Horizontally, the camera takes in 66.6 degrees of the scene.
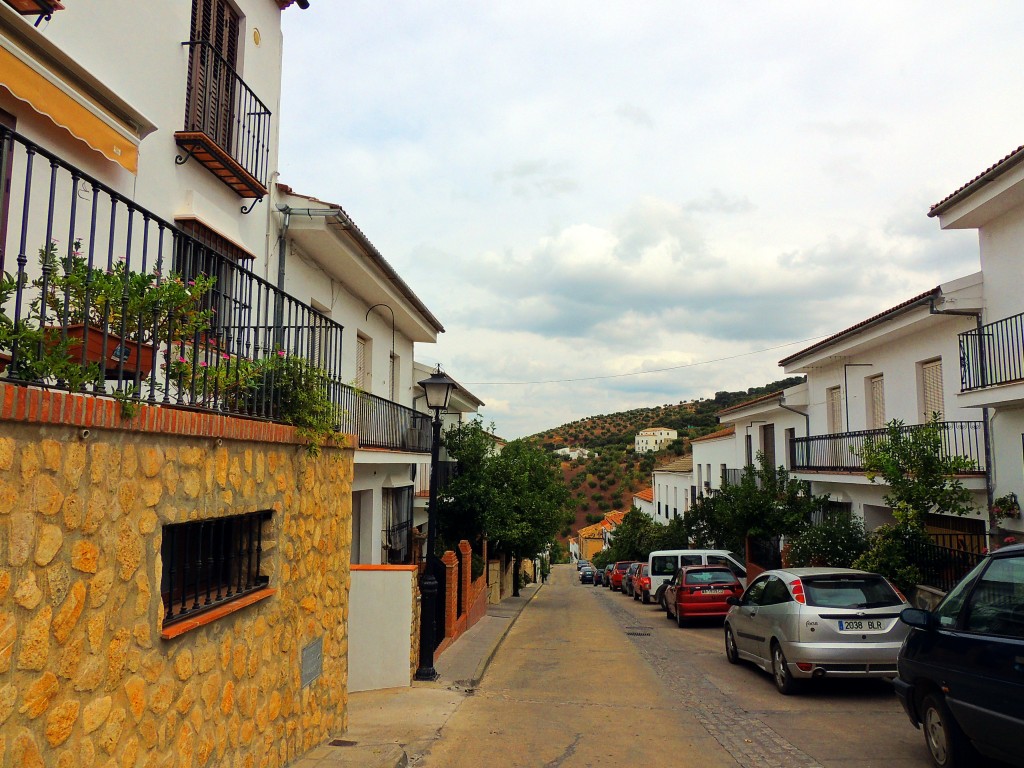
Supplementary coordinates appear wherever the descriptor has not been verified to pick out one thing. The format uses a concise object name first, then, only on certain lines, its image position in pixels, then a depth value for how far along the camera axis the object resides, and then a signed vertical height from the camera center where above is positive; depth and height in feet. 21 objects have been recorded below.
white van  75.05 -7.61
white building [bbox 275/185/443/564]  37.06 +9.24
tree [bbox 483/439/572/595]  74.02 -1.60
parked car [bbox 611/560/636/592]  116.26 -13.28
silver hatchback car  29.60 -5.44
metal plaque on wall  20.58 -4.83
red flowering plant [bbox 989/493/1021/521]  41.83 -1.09
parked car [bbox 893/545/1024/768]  16.74 -4.25
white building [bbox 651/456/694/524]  138.82 -0.60
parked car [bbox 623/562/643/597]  100.52 -12.34
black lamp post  34.78 -4.16
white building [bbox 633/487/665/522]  175.63 -4.09
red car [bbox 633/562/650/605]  83.87 -11.10
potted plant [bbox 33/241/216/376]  12.59 +3.02
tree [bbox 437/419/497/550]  74.33 -0.78
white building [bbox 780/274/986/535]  46.91 +7.42
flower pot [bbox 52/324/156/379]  12.51 +2.25
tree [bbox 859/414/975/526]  43.52 +0.77
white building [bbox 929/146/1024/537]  40.22 +8.82
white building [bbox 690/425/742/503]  108.78 +4.02
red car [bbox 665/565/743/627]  58.80 -8.01
